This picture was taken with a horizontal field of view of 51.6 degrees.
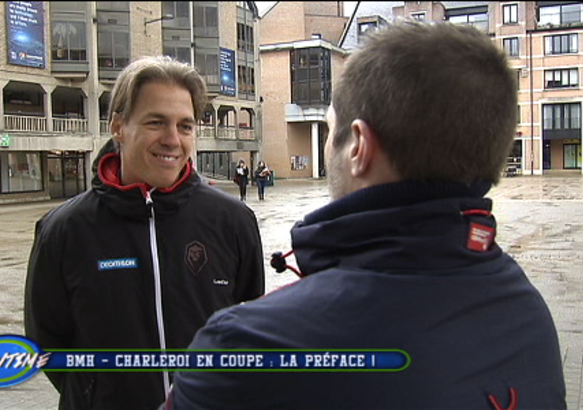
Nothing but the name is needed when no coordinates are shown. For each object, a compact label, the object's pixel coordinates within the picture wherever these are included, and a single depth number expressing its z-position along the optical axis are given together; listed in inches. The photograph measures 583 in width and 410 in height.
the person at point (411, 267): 37.1
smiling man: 81.0
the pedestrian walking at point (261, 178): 1006.6
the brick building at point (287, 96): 1591.8
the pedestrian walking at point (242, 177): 976.8
